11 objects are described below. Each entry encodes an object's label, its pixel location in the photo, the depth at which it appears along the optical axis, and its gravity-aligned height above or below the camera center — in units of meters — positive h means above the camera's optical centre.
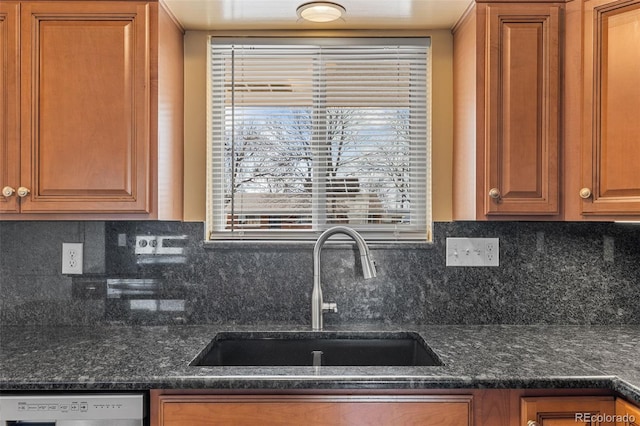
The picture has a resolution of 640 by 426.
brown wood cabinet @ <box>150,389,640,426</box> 1.19 -0.51
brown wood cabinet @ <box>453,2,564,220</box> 1.52 +0.36
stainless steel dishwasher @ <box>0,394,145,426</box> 1.15 -0.50
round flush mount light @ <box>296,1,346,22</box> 1.56 +0.72
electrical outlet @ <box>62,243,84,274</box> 1.77 -0.18
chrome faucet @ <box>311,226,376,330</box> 1.60 -0.19
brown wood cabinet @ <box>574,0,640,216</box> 1.44 +0.34
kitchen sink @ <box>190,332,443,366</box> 1.67 -0.51
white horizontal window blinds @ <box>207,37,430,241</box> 1.85 +0.31
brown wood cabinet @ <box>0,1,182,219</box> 1.48 +0.34
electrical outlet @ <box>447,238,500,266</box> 1.79 -0.15
